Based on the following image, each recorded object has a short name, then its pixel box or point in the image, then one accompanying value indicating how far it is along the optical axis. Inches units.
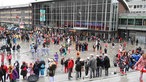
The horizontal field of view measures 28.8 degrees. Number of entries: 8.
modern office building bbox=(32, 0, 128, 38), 2229.3
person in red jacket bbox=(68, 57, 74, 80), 636.7
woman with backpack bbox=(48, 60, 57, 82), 551.5
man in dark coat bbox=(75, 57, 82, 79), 632.4
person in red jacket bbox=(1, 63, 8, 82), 607.1
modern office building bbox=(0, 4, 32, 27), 3531.0
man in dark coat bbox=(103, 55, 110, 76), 654.5
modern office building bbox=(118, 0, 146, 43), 2026.3
